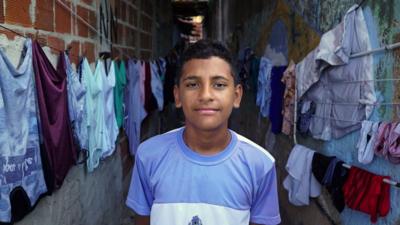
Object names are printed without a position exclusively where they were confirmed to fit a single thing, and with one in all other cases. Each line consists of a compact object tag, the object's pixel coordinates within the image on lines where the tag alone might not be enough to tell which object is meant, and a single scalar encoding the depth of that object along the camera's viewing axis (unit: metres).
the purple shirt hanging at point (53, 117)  2.25
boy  1.57
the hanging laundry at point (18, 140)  1.86
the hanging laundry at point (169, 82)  6.64
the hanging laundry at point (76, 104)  2.69
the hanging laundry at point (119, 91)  3.90
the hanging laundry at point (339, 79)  2.97
